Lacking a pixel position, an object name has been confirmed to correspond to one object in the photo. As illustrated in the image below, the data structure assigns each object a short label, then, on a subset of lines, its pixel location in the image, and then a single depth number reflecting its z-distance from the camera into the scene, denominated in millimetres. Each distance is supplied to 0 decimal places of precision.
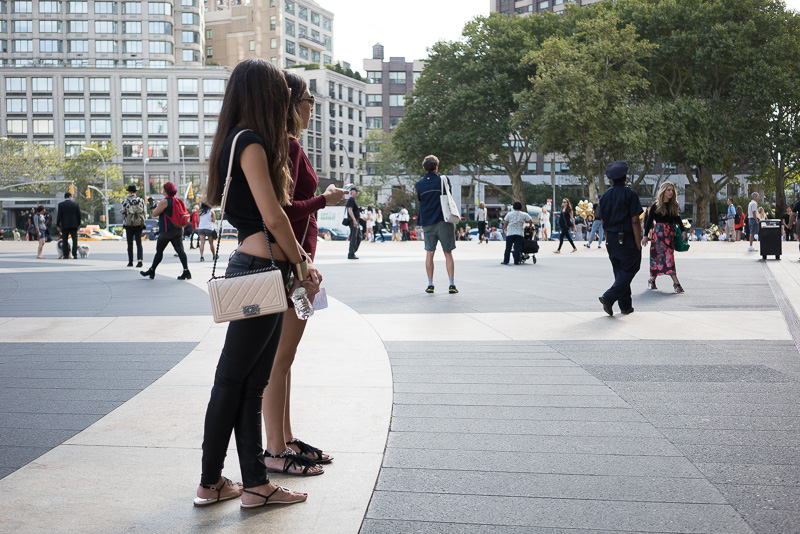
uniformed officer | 9344
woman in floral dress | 12117
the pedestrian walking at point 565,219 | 26250
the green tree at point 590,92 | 37594
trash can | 20734
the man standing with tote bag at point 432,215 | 11453
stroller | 19281
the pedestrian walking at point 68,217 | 21016
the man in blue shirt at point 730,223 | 35891
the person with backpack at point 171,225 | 14648
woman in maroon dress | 3664
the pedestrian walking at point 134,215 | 17297
